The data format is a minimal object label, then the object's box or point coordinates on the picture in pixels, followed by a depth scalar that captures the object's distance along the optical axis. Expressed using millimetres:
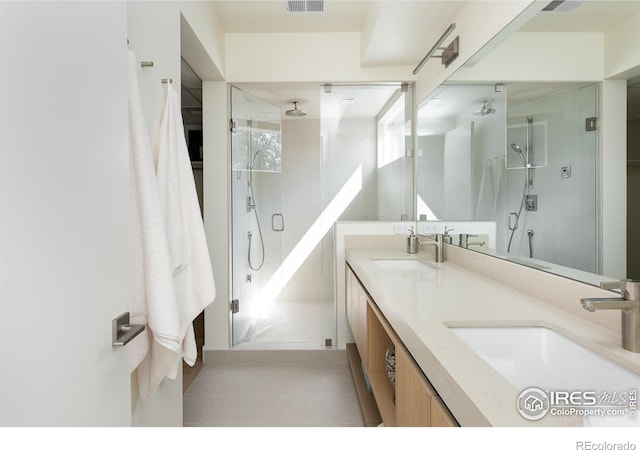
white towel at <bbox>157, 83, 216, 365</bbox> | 1289
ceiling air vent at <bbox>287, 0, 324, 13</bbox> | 2264
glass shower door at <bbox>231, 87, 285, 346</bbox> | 2859
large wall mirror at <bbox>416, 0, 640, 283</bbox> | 923
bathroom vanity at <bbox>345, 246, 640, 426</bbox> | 654
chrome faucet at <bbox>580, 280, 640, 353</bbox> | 797
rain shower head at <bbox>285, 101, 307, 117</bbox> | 2920
